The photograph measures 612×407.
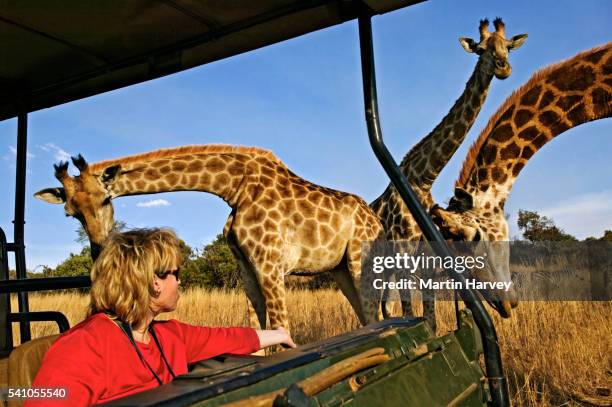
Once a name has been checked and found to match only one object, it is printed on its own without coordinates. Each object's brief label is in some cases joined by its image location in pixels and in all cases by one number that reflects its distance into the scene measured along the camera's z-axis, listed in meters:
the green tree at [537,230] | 22.98
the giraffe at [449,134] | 4.93
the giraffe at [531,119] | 4.95
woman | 1.28
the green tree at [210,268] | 14.60
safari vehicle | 1.15
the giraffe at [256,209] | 4.20
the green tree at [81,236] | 16.30
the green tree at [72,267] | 15.29
